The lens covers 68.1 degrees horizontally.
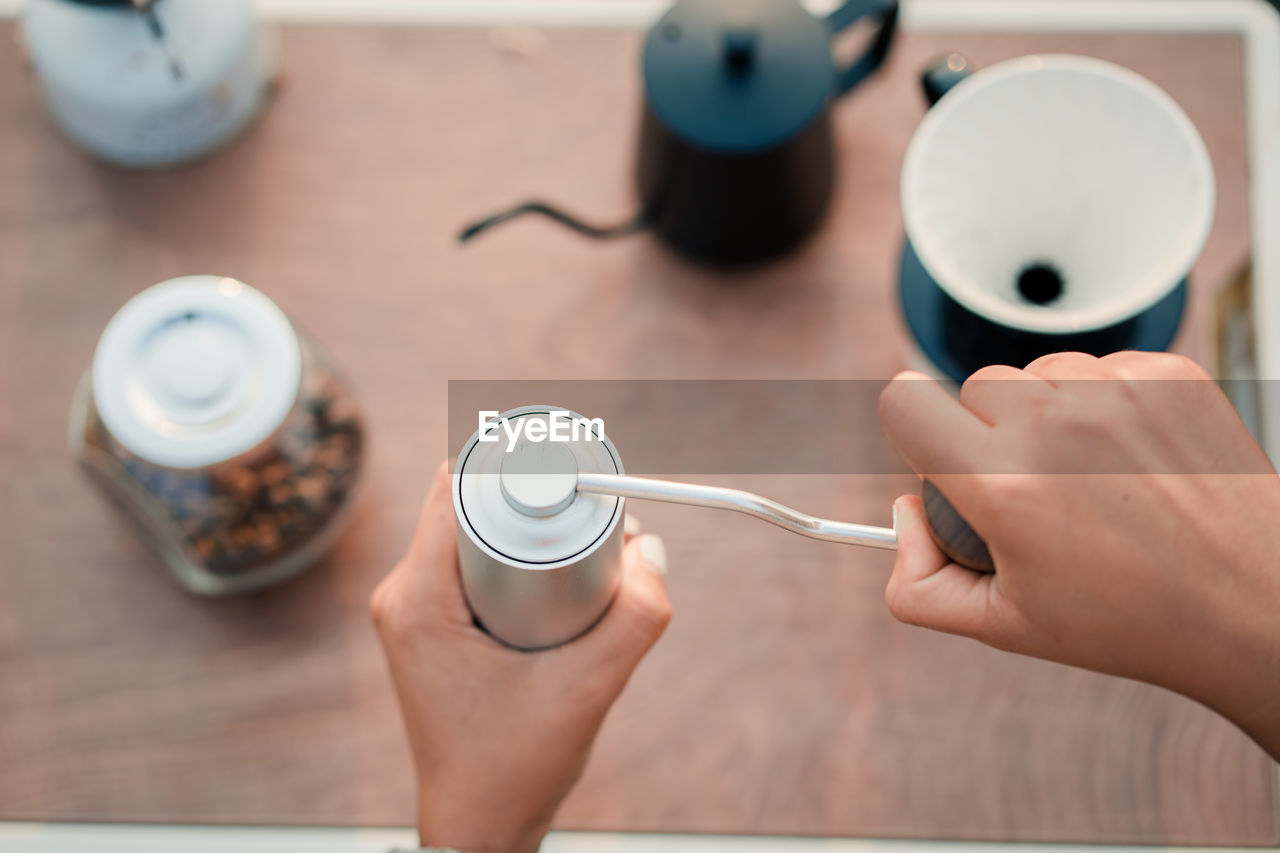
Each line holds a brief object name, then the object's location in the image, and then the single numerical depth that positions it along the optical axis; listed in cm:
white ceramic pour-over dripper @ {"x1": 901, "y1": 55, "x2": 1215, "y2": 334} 45
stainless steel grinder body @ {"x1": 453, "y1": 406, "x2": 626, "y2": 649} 33
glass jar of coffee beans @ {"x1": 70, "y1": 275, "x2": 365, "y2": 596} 48
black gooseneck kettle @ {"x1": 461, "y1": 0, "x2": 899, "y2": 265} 52
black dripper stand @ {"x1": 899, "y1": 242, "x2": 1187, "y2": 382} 47
